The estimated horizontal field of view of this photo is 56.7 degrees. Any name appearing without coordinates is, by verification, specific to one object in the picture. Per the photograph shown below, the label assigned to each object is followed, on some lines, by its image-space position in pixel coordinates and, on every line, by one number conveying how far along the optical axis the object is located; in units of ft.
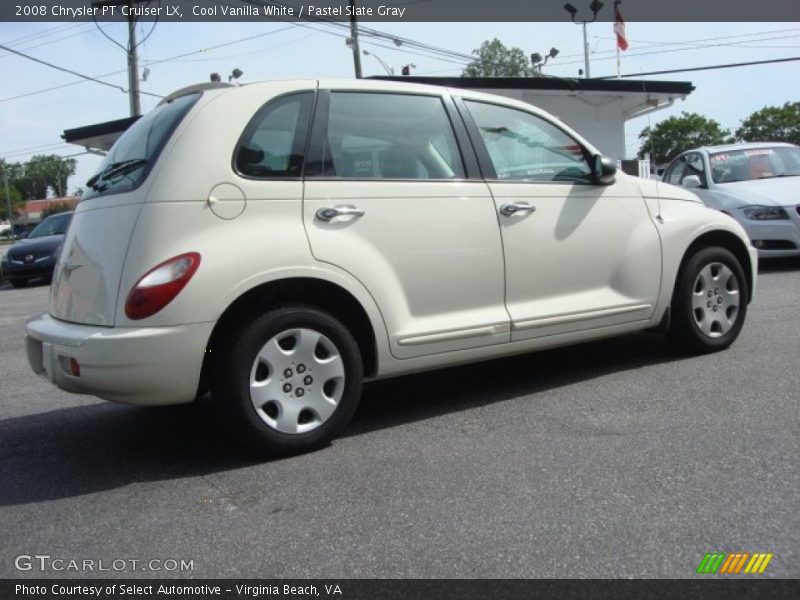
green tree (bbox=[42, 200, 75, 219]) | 275.18
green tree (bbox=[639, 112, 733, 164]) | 218.59
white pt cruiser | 10.87
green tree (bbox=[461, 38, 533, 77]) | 196.03
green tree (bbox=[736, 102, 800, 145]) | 198.59
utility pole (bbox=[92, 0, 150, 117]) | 67.56
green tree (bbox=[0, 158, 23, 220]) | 331.24
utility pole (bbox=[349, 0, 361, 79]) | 78.89
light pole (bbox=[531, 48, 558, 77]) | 104.37
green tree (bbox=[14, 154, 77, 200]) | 364.79
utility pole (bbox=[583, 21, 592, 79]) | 90.55
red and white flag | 70.69
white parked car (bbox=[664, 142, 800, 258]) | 29.60
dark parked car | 49.80
